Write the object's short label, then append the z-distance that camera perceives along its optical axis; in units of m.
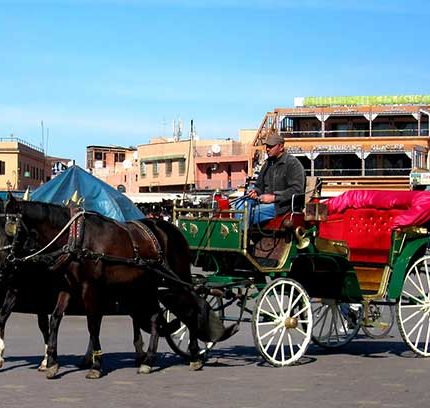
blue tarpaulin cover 20.59
